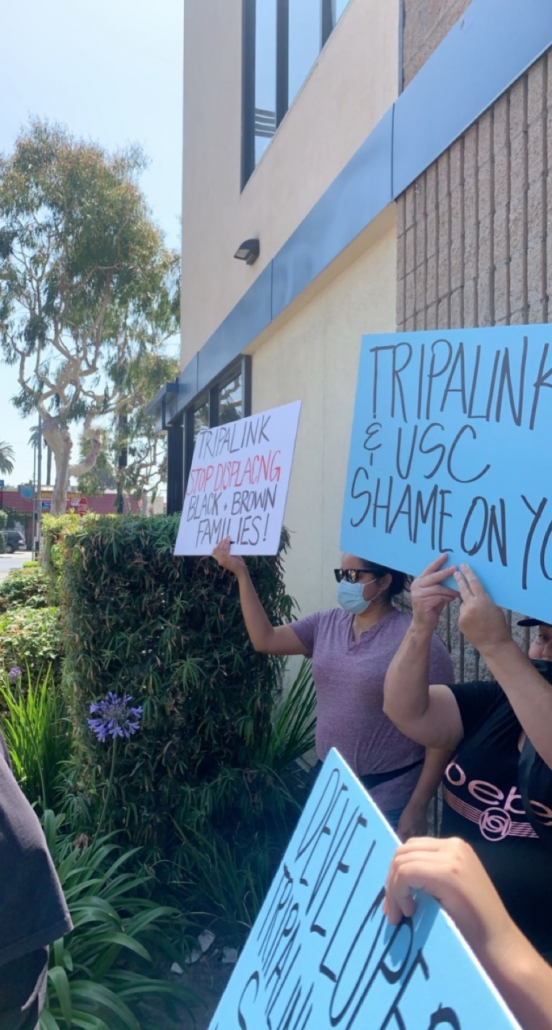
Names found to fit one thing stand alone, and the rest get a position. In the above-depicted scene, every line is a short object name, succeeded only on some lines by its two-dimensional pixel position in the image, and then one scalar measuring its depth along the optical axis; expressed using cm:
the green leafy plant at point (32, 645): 661
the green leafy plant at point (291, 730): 385
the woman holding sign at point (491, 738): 159
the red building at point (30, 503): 4554
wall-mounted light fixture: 777
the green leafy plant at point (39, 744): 421
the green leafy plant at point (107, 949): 259
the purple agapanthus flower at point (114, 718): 345
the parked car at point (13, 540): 5172
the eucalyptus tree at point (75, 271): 2492
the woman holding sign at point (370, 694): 259
